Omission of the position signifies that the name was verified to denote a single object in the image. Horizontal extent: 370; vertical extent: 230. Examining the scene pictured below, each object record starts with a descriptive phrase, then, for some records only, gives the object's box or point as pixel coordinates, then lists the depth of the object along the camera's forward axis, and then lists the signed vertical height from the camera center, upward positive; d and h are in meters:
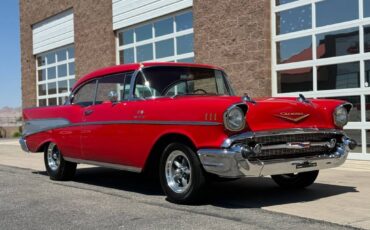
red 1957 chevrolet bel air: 5.93 -0.32
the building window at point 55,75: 21.56 +1.30
